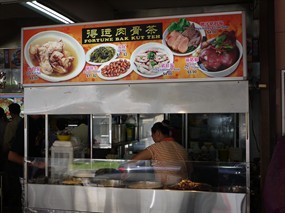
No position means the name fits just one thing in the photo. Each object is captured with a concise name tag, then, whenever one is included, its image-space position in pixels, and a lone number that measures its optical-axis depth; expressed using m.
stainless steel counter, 3.18
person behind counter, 3.54
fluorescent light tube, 3.97
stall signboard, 3.26
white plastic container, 3.83
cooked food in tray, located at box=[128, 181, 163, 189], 3.40
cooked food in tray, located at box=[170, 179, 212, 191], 3.30
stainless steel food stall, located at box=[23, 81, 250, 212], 3.22
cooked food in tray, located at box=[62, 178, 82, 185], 3.58
